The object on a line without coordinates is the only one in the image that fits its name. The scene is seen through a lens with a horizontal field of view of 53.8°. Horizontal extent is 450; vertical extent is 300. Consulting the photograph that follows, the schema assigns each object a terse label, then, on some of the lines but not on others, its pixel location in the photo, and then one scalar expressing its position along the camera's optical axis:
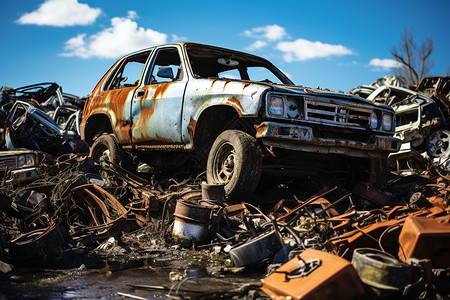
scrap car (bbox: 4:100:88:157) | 9.16
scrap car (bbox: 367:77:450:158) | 10.11
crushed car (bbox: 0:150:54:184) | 6.28
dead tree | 35.38
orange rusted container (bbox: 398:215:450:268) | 2.79
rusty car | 4.56
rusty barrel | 4.00
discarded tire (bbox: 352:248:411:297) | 2.56
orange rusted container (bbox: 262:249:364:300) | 2.44
